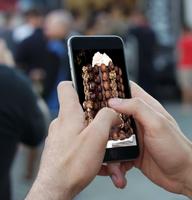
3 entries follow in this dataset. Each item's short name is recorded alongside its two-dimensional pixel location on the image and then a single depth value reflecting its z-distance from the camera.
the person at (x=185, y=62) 13.10
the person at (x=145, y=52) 10.98
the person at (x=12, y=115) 3.01
